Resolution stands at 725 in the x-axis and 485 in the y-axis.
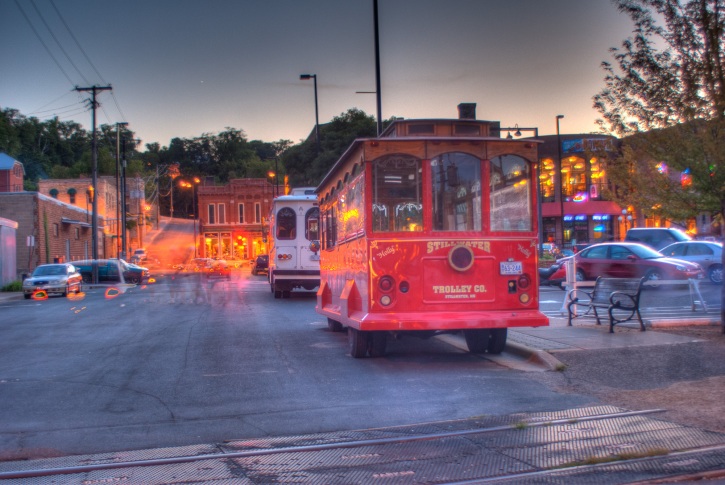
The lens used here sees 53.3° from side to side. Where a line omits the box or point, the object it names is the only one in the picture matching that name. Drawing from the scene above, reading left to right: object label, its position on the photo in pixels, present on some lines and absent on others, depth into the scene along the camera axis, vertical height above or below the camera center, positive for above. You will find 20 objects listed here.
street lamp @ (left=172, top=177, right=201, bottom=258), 82.81 +0.57
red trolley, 9.71 +0.20
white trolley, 24.00 +0.22
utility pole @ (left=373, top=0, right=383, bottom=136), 20.61 +5.35
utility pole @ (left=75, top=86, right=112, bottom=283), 41.91 +5.14
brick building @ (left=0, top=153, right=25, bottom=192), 62.88 +7.10
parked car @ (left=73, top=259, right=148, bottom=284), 43.28 -1.17
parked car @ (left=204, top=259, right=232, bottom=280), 46.90 -1.37
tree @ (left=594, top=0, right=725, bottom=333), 10.96 +2.09
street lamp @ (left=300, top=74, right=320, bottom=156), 33.62 +7.95
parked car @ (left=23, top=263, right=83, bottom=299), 31.27 -1.15
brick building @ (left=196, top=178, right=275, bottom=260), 86.81 +4.21
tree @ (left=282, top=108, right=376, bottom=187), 47.35 +7.02
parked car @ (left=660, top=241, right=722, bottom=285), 22.58 -0.52
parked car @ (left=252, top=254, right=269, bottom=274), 51.38 -1.15
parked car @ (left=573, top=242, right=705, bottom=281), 21.08 -0.75
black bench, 11.98 -0.96
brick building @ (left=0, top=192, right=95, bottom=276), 43.47 +1.80
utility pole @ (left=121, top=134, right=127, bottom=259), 54.34 +1.45
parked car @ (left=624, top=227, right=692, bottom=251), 28.47 +0.10
